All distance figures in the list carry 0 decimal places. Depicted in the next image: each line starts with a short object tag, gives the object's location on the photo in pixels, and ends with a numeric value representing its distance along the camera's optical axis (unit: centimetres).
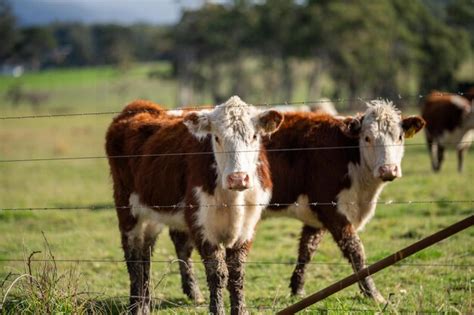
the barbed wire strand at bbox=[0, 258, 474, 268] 1457
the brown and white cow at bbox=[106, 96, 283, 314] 1333
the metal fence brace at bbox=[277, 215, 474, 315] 1005
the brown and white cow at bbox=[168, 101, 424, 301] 1585
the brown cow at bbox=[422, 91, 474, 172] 4097
